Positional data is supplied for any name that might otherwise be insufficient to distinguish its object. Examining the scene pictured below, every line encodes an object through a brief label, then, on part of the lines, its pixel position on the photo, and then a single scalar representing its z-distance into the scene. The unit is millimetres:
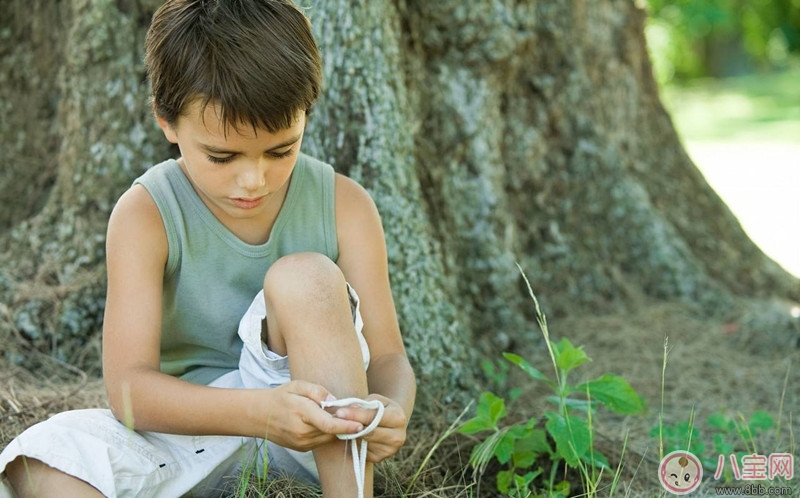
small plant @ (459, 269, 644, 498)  2363
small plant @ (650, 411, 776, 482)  2619
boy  1982
